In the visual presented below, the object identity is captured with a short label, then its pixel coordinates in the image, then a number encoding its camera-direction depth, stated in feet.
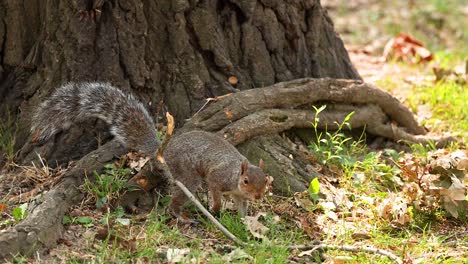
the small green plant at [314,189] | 24.88
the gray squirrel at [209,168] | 23.48
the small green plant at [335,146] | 27.53
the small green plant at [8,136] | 26.63
